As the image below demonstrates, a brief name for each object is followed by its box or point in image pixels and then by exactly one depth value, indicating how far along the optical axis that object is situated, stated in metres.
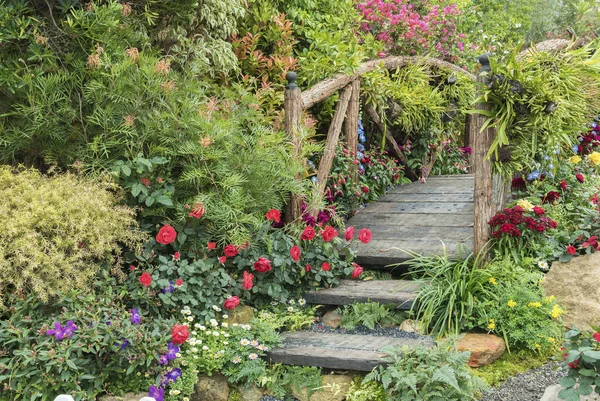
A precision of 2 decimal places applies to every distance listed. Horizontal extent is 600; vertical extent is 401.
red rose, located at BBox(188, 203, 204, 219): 4.33
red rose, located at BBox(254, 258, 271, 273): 4.52
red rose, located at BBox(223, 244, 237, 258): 4.41
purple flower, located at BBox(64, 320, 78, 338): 3.55
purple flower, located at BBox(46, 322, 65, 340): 3.53
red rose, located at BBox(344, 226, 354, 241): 4.95
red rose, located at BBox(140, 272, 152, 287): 3.98
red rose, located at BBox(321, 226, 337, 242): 4.96
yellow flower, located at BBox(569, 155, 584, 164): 5.75
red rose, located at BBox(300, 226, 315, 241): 4.80
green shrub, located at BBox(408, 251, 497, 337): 4.47
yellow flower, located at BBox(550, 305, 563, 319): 4.27
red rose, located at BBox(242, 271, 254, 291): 4.41
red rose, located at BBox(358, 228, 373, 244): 5.03
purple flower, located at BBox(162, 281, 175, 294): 4.14
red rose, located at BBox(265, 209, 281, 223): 4.73
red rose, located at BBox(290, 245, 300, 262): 4.66
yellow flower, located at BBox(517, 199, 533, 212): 4.94
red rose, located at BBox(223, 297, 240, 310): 4.25
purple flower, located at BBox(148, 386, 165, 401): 3.64
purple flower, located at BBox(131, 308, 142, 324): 3.75
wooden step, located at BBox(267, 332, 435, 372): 3.91
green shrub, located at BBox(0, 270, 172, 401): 3.48
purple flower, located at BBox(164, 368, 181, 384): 3.74
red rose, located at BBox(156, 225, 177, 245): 4.19
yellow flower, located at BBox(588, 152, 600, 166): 5.70
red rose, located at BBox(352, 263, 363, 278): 5.14
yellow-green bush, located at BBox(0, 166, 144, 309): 3.71
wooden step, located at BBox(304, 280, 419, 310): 4.70
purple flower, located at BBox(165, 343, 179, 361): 3.72
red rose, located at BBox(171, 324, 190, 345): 3.72
